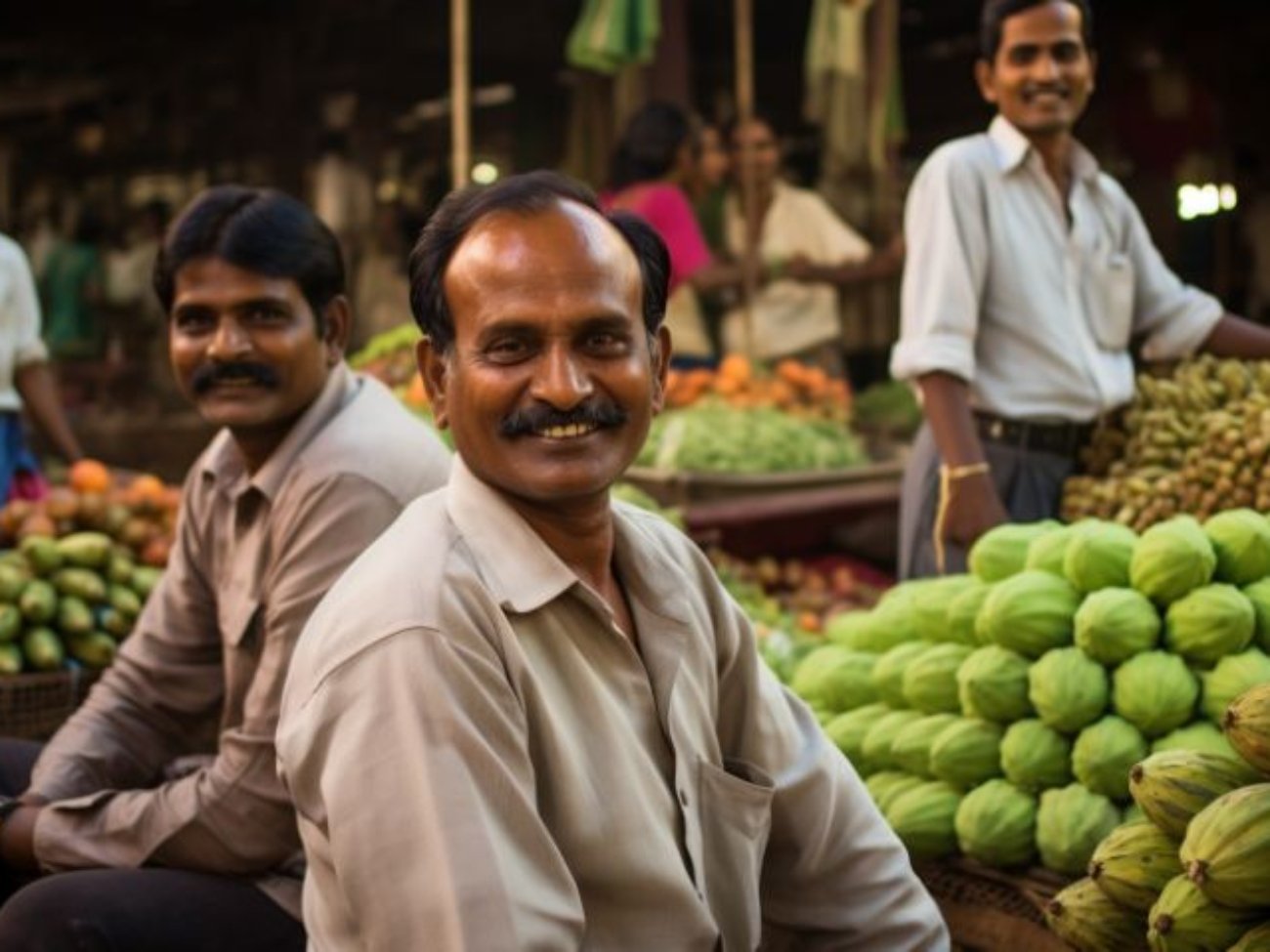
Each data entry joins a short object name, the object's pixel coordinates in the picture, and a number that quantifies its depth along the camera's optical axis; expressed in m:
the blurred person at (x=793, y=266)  8.86
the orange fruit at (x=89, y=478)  5.18
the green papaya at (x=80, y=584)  4.32
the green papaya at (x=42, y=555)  4.36
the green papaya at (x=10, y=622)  4.14
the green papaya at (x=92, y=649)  4.23
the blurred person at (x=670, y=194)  7.46
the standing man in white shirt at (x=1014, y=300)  4.21
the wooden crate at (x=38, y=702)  4.10
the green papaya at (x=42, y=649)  4.13
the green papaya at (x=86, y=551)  4.41
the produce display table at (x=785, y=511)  6.60
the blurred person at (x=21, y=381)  6.14
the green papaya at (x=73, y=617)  4.22
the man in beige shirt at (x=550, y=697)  1.86
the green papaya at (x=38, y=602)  4.18
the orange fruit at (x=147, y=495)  4.88
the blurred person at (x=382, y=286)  12.70
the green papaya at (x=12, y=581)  4.24
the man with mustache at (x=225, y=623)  2.78
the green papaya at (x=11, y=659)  4.09
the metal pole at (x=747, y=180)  8.39
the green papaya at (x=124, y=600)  4.38
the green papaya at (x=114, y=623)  4.31
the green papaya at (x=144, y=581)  4.49
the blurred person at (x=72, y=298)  13.61
